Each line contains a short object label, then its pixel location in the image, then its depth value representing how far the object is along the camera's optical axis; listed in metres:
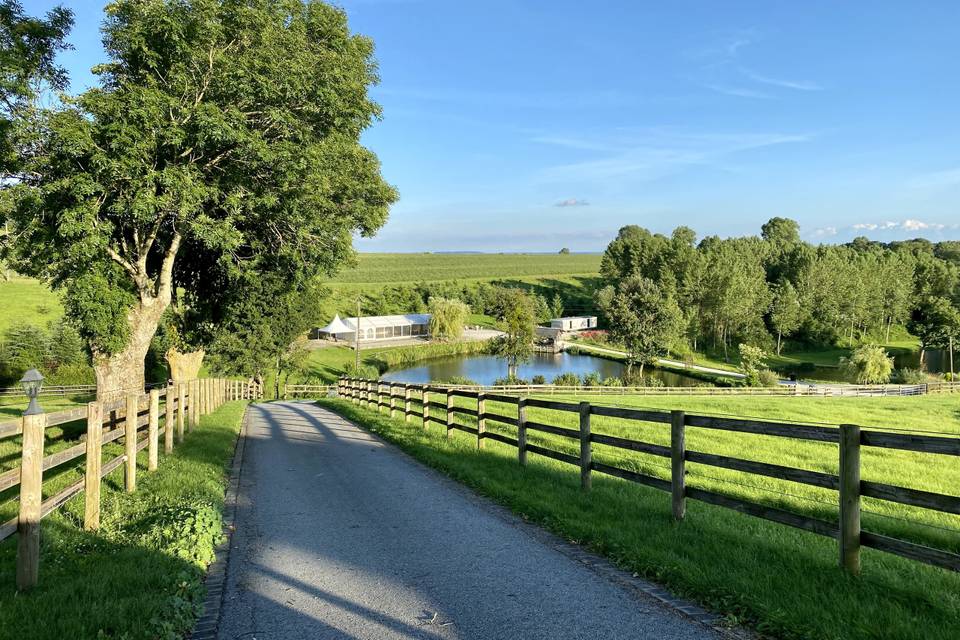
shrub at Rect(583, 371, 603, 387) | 49.85
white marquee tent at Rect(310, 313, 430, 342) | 83.44
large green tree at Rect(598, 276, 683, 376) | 64.25
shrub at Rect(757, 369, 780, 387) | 54.78
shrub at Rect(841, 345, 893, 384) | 56.47
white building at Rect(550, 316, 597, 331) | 102.56
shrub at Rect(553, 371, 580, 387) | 49.79
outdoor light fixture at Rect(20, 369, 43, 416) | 5.80
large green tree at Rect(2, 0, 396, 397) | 12.46
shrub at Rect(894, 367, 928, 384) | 53.47
